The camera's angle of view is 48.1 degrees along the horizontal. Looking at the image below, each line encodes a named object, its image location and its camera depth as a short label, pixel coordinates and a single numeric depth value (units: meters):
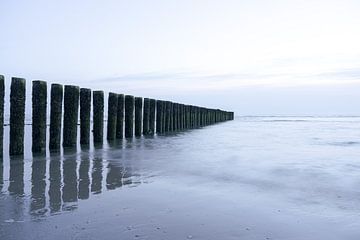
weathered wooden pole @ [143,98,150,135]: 15.29
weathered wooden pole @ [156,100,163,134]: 16.80
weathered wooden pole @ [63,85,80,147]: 9.52
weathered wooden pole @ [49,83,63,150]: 9.02
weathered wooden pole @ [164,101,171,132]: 18.12
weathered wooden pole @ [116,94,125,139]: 12.59
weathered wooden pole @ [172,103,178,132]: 19.58
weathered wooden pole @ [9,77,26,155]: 7.74
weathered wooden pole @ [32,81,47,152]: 8.35
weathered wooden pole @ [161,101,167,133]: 17.30
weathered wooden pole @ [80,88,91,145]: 10.36
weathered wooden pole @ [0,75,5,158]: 7.32
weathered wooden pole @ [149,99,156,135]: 15.84
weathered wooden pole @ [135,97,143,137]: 14.30
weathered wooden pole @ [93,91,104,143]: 11.16
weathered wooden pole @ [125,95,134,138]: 13.23
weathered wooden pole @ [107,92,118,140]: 12.08
